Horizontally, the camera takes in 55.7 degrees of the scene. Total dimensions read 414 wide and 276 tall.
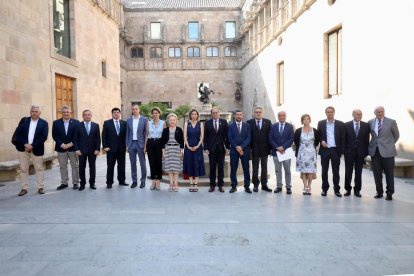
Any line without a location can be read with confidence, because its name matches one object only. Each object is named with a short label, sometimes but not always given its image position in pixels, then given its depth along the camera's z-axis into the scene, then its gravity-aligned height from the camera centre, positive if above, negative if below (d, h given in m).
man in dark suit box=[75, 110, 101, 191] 8.16 -0.34
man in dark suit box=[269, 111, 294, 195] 7.53 -0.26
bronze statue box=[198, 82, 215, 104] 13.90 +1.18
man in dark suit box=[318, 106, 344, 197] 7.16 -0.35
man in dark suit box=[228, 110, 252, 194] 7.66 -0.30
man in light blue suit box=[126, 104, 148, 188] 8.23 -0.21
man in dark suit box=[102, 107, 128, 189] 8.30 -0.25
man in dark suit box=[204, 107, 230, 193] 7.76 -0.32
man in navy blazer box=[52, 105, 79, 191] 8.09 -0.29
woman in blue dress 7.72 -0.41
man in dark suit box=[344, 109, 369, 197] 7.07 -0.37
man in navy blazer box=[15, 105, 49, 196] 7.51 -0.23
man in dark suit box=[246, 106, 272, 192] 7.66 -0.25
